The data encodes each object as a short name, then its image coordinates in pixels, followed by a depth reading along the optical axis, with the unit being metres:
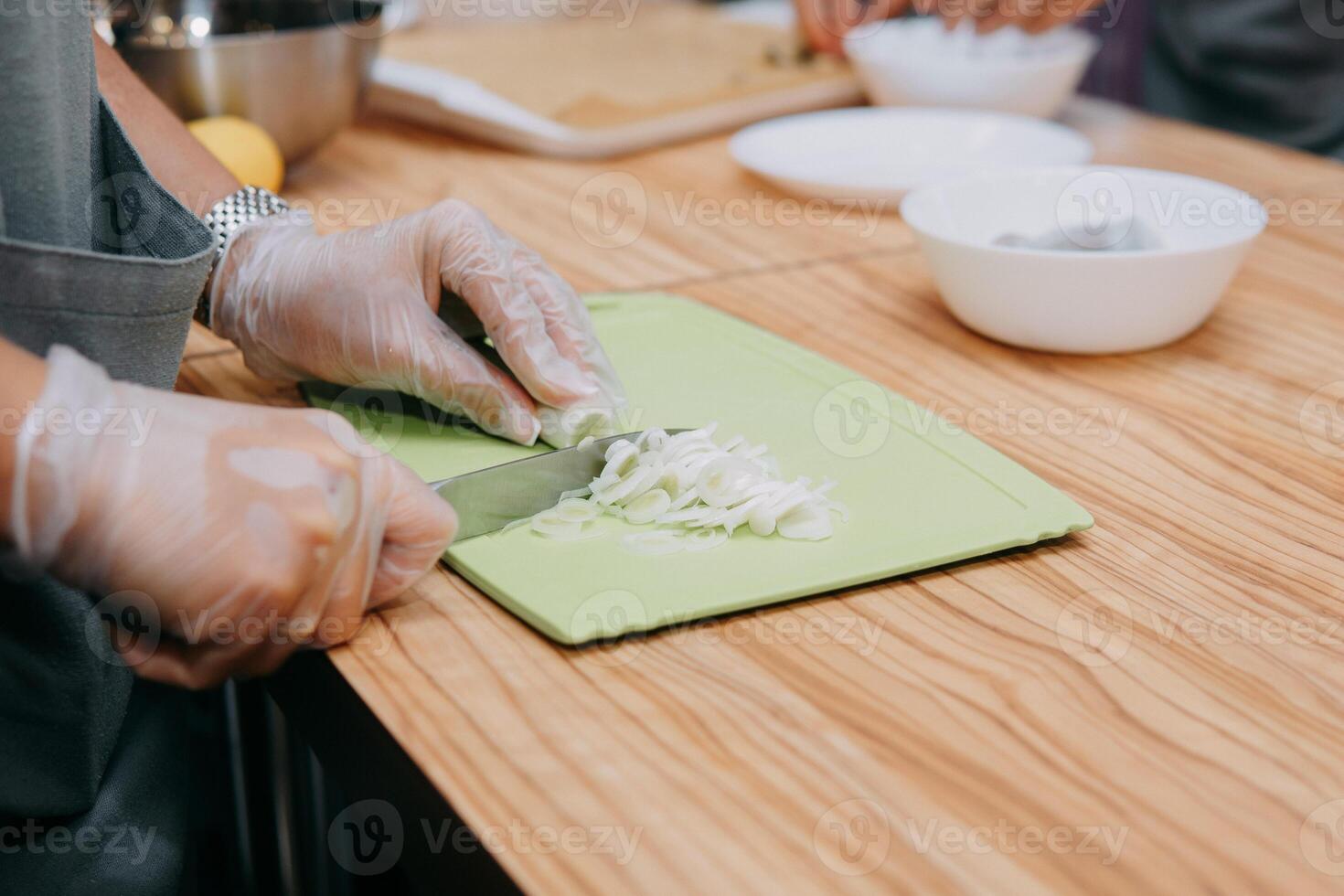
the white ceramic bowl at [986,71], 1.54
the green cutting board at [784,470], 0.64
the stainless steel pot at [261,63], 1.28
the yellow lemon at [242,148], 1.22
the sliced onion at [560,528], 0.69
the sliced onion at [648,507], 0.70
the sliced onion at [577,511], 0.70
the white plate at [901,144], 1.41
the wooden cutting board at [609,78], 1.55
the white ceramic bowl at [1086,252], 0.94
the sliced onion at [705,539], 0.68
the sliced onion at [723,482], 0.70
